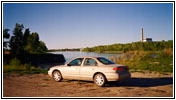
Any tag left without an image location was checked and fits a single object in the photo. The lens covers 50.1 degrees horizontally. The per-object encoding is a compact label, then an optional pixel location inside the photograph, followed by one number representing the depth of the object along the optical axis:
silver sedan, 8.88
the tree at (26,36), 51.73
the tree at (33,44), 51.59
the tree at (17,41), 48.44
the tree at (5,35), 45.80
